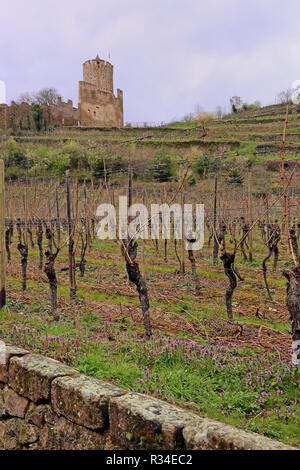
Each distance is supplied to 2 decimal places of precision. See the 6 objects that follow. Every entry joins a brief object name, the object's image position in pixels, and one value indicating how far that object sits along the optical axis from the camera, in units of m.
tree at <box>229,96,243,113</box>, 67.12
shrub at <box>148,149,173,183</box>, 32.03
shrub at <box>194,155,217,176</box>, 28.13
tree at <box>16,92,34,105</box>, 53.25
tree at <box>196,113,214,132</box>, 45.92
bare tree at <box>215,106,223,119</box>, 66.99
